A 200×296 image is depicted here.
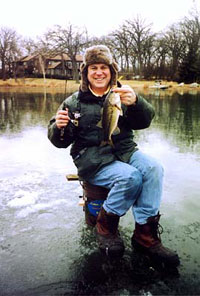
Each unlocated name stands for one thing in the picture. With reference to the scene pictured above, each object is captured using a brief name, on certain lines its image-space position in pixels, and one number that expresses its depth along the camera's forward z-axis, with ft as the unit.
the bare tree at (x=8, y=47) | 216.13
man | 9.47
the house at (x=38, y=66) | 216.33
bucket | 10.85
